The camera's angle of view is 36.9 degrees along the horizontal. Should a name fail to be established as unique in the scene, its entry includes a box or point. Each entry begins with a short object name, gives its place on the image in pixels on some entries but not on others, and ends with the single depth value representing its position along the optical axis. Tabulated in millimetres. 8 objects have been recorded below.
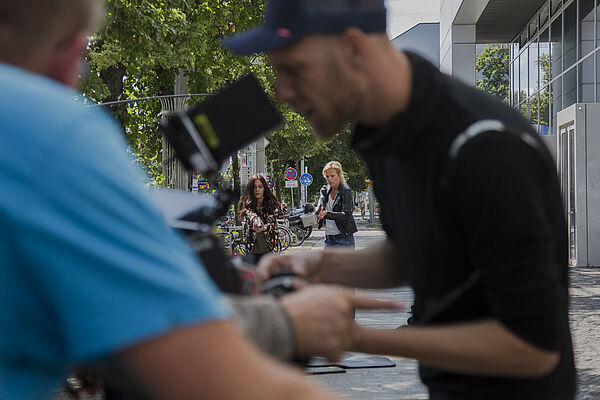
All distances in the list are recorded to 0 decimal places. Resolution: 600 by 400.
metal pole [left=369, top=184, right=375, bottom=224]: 63250
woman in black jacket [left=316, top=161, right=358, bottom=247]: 11492
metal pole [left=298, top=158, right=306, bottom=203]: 50656
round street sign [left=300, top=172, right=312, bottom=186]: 46219
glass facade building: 22500
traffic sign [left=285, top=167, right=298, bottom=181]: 40000
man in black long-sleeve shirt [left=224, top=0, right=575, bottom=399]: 1613
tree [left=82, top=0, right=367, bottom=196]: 12961
